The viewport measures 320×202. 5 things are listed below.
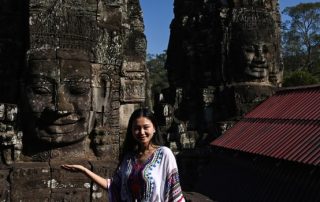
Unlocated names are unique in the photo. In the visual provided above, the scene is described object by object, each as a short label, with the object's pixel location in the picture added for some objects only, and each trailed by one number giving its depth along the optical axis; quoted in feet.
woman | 8.63
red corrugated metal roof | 23.08
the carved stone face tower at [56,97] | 16.06
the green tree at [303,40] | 107.96
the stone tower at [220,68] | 36.09
